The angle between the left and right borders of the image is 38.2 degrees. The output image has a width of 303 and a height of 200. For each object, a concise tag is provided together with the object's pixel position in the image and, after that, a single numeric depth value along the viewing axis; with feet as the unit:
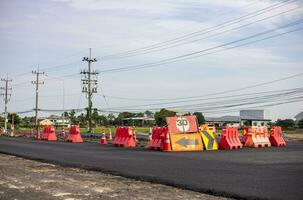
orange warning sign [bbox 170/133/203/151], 69.36
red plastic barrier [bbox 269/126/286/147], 83.30
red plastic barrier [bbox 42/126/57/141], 127.13
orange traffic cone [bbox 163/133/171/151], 68.85
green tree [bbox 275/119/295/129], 401.12
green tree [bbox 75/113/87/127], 538.06
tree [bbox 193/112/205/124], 475.23
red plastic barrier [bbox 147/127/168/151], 70.23
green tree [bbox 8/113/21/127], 381.46
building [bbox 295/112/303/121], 511.56
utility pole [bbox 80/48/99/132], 231.50
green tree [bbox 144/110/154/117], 620.90
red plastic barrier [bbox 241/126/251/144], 80.17
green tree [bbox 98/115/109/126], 568.41
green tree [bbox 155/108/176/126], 344.57
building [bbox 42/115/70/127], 594.12
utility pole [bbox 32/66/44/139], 224.98
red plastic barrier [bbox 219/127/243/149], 72.59
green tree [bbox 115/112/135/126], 515.99
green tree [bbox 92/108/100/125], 560.12
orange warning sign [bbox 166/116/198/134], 69.67
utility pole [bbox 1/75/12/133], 293.64
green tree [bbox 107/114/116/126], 562.87
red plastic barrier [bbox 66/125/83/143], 111.34
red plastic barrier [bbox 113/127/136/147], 84.89
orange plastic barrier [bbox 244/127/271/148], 78.02
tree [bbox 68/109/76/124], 531.50
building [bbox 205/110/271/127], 559.38
